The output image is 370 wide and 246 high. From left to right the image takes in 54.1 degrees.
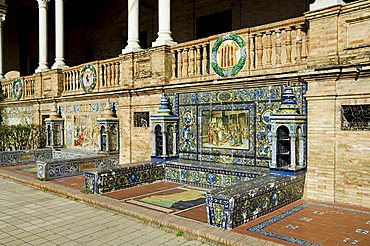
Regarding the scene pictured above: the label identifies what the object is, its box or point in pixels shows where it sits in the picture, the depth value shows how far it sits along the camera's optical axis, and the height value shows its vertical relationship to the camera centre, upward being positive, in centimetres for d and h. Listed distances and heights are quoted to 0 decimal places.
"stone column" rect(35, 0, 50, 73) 1511 +346
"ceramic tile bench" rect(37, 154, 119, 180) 947 -130
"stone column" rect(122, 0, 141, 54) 1091 +287
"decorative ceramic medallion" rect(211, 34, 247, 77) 809 +145
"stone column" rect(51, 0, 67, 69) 1412 +327
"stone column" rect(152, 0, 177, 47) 991 +264
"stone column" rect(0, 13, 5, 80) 1749 +417
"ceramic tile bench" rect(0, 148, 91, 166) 1252 -133
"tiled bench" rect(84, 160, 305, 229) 520 -125
